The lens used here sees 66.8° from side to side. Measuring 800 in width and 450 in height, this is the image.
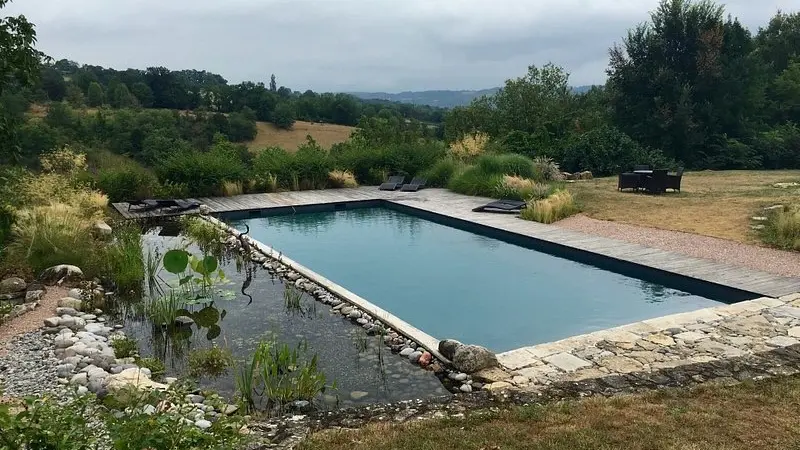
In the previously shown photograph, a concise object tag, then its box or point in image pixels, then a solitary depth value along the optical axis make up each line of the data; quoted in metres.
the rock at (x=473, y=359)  4.23
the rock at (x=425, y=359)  4.50
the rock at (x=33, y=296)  5.58
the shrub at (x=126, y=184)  12.06
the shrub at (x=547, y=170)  13.66
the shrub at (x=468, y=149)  15.41
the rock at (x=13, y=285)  5.73
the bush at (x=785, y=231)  7.58
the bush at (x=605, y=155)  16.55
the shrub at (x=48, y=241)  6.49
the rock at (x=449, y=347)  4.40
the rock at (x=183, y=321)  5.54
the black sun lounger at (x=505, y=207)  10.89
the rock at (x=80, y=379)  3.88
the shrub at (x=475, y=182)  12.69
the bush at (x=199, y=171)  12.88
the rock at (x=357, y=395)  4.01
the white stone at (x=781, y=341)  4.46
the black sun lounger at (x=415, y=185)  13.81
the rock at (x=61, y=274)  6.22
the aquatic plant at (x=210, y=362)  4.43
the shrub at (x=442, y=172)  14.49
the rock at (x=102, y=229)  8.66
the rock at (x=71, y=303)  5.53
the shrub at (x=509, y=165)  13.05
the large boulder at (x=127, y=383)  3.45
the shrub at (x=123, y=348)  4.65
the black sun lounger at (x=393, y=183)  14.01
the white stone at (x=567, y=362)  4.20
